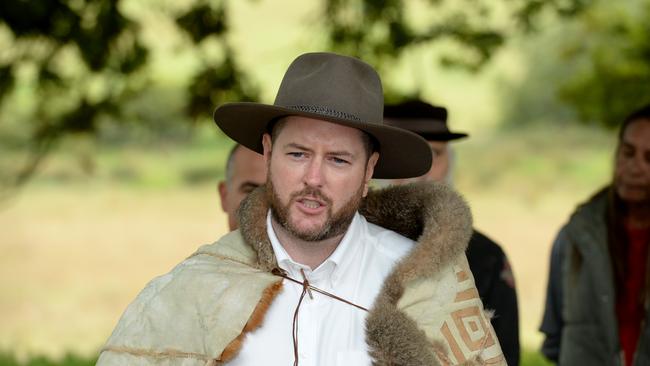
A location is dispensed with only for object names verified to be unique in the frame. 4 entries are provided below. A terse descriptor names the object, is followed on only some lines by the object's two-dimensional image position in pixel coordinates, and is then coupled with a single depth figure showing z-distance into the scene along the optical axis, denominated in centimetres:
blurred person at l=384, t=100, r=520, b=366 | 923
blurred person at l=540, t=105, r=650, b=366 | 1084
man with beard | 592
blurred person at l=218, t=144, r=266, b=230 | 978
